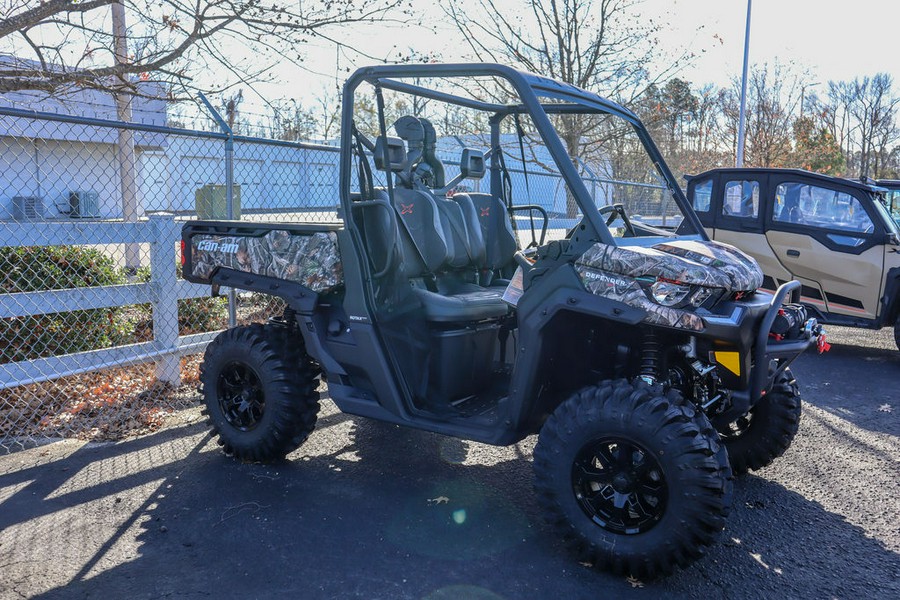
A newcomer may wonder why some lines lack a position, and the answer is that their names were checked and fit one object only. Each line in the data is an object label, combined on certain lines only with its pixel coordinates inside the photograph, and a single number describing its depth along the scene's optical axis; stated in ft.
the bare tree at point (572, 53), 34.96
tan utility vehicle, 25.12
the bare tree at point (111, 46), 17.99
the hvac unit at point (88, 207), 36.21
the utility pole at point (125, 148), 19.62
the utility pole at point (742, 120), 60.34
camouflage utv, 10.18
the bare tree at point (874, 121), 137.25
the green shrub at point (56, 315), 17.08
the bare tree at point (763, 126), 70.74
